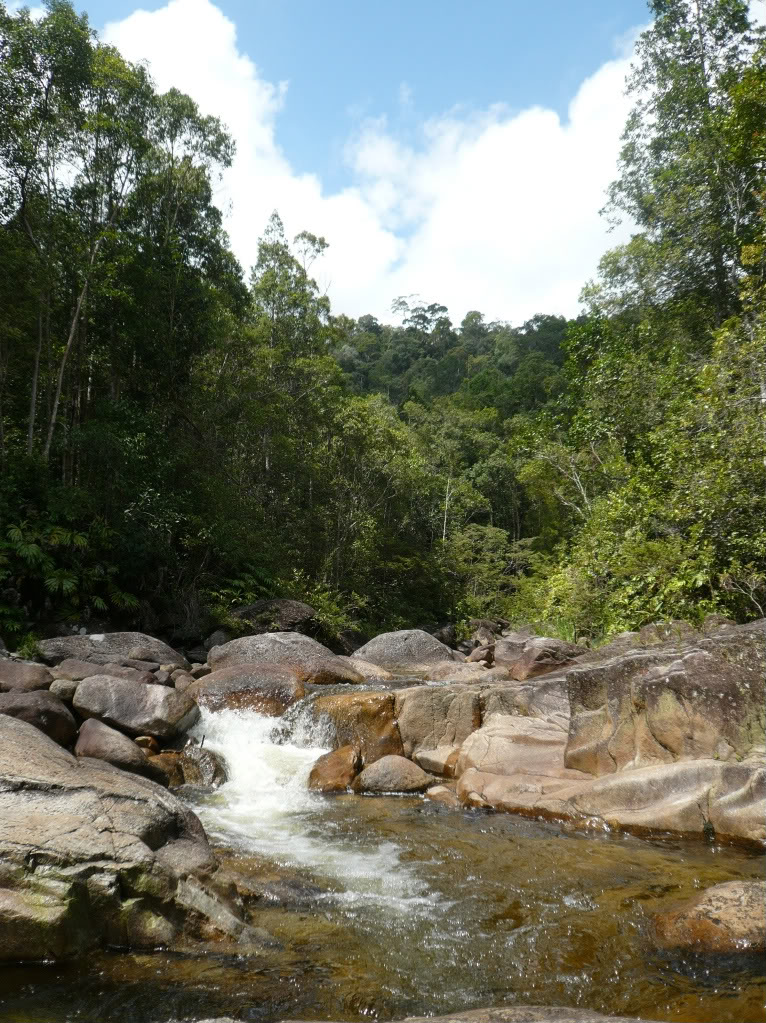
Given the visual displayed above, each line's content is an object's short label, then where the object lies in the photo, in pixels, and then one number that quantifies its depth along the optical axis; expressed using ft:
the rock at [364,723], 29.73
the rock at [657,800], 19.06
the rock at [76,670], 31.53
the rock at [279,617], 58.49
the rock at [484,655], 50.75
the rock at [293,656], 38.78
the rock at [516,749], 25.26
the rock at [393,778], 26.18
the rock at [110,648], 39.11
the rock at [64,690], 28.76
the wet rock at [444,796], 24.34
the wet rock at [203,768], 26.94
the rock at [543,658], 37.04
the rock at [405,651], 53.83
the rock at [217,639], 54.89
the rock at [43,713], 25.30
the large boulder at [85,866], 12.30
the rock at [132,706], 28.43
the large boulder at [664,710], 21.52
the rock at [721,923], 12.45
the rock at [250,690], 33.71
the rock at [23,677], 28.17
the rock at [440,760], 27.66
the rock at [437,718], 29.50
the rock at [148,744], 28.12
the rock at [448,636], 78.84
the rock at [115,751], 23.76
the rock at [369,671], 42.08
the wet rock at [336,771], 26.76
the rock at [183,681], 35.50
